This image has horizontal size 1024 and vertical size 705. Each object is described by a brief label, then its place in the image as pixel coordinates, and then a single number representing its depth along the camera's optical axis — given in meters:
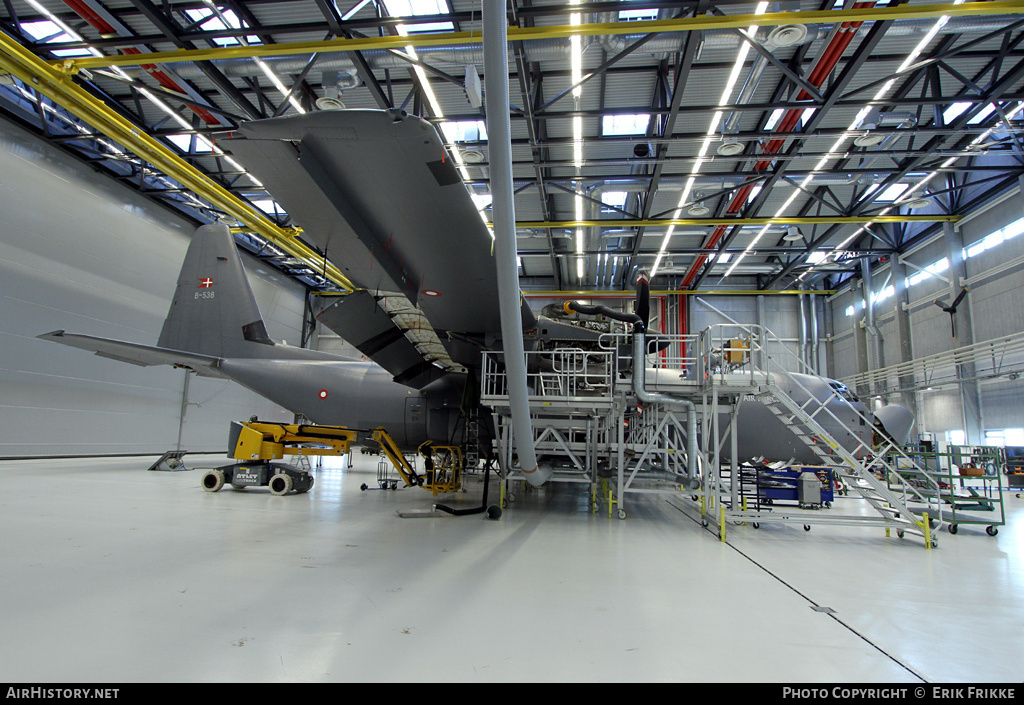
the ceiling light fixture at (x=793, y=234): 19.42
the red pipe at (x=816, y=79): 10.50
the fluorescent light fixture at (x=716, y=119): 10.72
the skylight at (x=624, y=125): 15.03
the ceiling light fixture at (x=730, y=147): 13.75
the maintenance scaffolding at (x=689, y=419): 7.94
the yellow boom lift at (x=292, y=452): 10.28
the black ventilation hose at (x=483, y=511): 8.26
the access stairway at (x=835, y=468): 7.50
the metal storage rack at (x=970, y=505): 8.47
